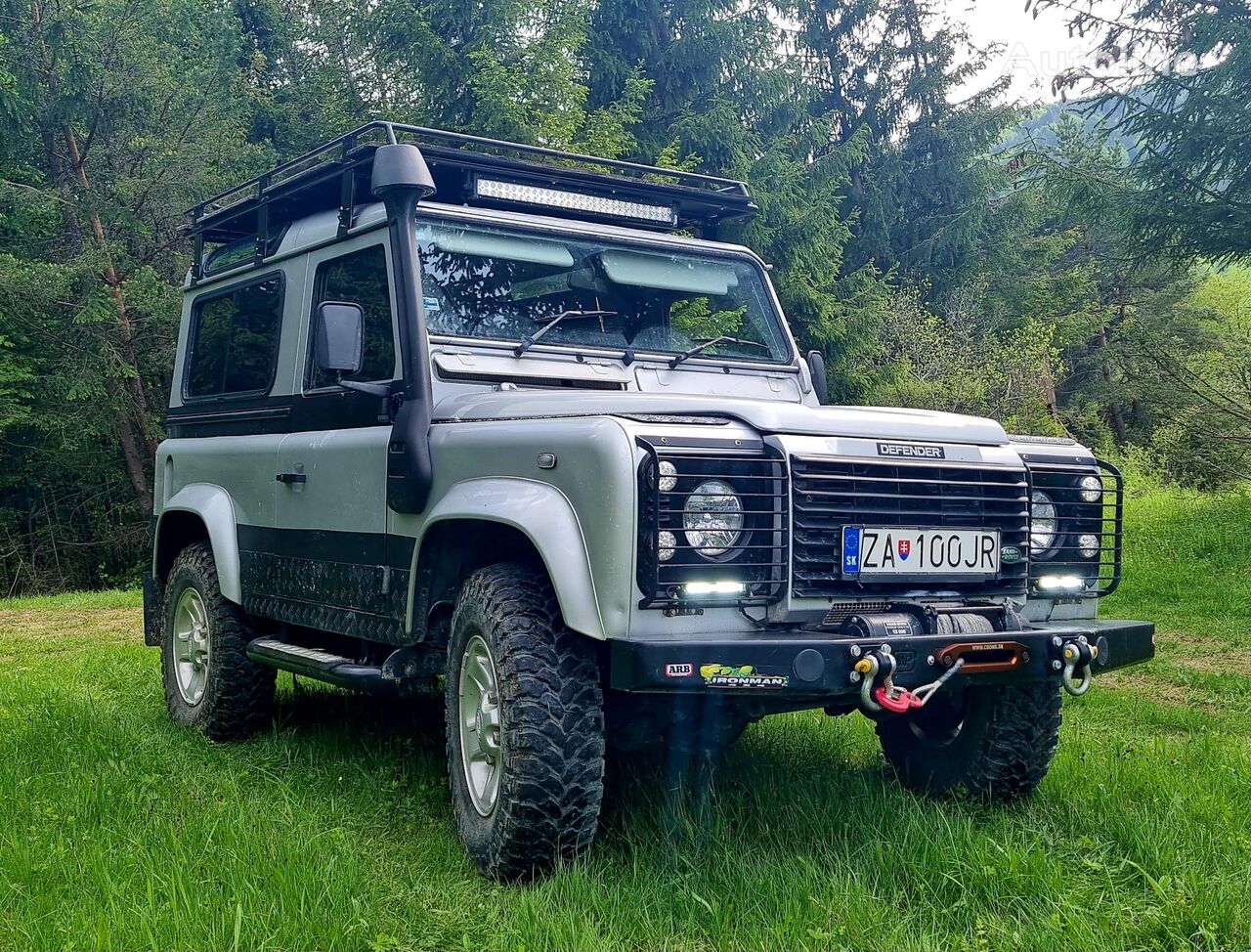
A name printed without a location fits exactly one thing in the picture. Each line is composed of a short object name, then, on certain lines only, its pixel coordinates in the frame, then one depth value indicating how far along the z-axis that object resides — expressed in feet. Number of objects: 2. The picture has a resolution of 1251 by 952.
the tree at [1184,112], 38.75
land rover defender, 12.11
